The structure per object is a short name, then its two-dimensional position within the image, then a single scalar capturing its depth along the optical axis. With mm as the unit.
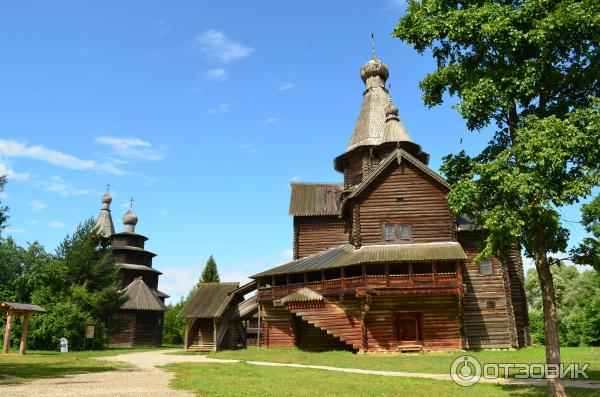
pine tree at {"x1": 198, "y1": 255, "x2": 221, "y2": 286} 64312
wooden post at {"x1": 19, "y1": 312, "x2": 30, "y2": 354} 29969
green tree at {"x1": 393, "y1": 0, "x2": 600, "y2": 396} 12688
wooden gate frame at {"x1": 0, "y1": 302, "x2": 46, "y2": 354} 29308
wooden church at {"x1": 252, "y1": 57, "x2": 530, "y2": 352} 28219
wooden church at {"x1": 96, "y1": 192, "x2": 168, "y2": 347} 48875
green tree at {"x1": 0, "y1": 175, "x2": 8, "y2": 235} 29819
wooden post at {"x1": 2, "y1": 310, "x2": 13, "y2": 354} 29488
